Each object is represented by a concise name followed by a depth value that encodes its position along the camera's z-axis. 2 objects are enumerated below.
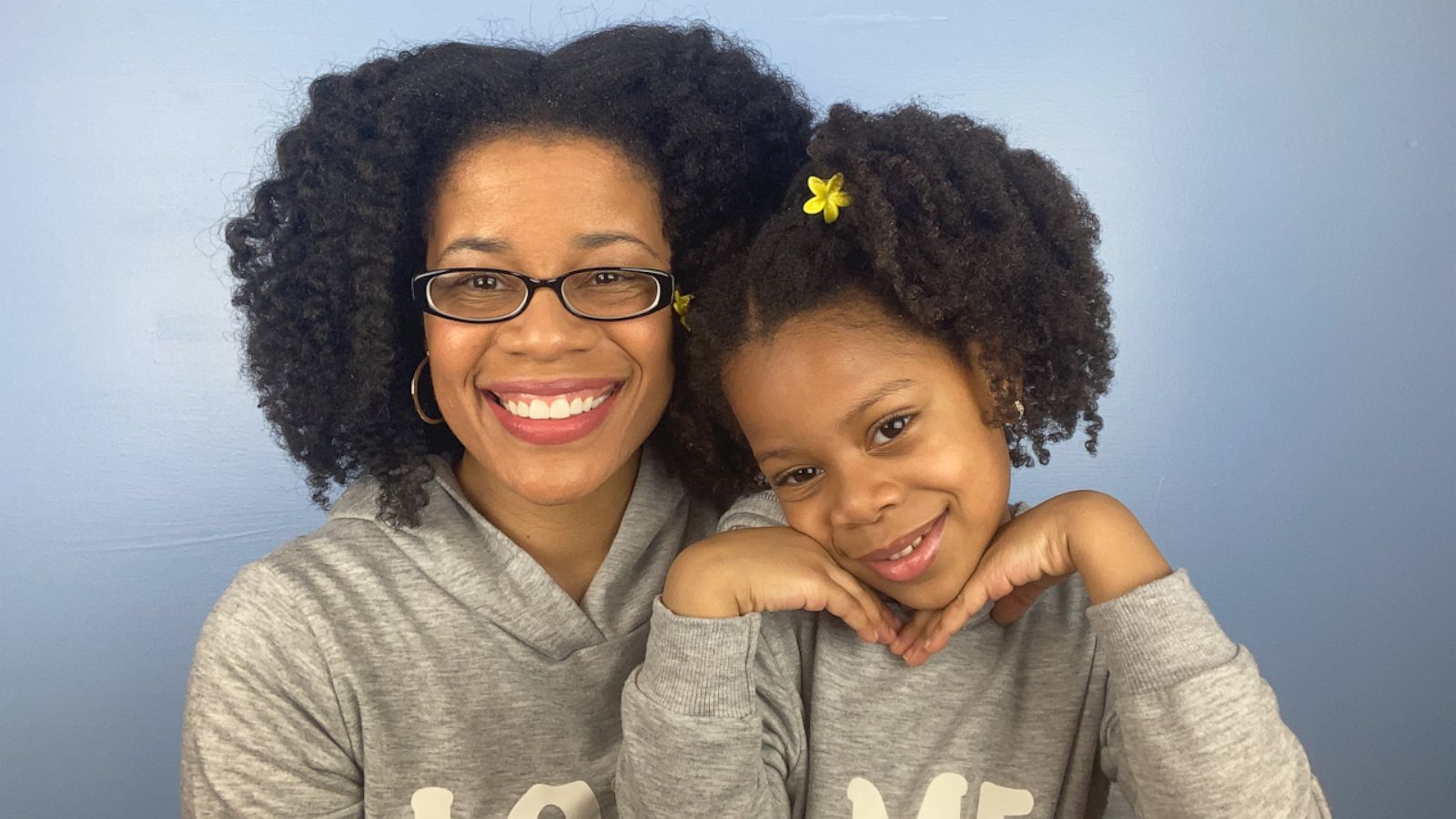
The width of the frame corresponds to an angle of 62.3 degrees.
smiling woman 1.24
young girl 1.11
